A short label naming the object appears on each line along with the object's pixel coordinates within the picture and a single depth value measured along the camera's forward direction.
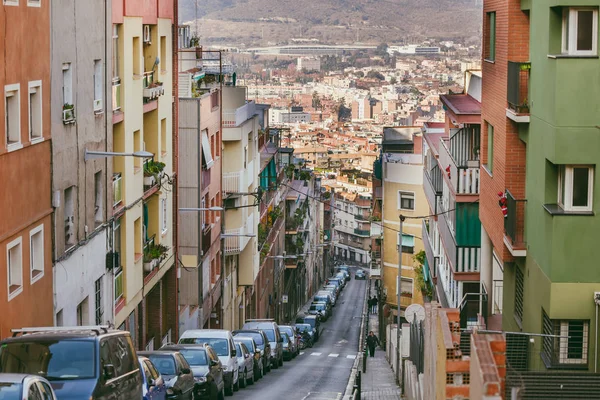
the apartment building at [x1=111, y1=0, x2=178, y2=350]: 33.62
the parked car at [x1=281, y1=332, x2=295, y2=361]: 50.80
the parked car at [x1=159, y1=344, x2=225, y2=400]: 27.50
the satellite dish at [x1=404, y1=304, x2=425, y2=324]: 35.66
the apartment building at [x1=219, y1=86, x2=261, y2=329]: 55.31
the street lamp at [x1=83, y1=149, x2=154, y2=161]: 26.78
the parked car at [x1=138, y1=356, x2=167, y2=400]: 20.36
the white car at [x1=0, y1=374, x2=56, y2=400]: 14.02
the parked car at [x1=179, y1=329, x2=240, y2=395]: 32.00
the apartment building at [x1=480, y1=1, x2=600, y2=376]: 20.33
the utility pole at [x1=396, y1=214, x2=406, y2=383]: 41.28
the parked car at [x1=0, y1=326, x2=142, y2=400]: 17.17
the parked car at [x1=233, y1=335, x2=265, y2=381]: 37.87
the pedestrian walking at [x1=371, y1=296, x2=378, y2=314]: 100.81
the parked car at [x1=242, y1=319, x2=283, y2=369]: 45.00
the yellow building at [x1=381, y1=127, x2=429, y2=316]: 72.19
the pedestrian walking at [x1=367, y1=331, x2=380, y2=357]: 61.09
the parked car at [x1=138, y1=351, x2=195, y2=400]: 23.78
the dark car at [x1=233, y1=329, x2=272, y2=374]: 41.45
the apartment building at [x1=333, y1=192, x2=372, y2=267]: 196.12
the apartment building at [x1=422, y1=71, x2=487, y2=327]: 37.06
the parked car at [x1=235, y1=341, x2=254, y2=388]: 34.69
